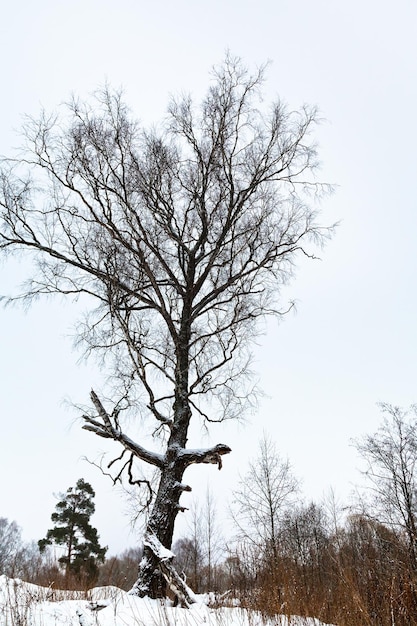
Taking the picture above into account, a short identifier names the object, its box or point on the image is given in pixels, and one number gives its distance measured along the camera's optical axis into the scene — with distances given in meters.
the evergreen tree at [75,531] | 27.36
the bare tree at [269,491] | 22.86
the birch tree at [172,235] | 9.48
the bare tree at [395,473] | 19.95
